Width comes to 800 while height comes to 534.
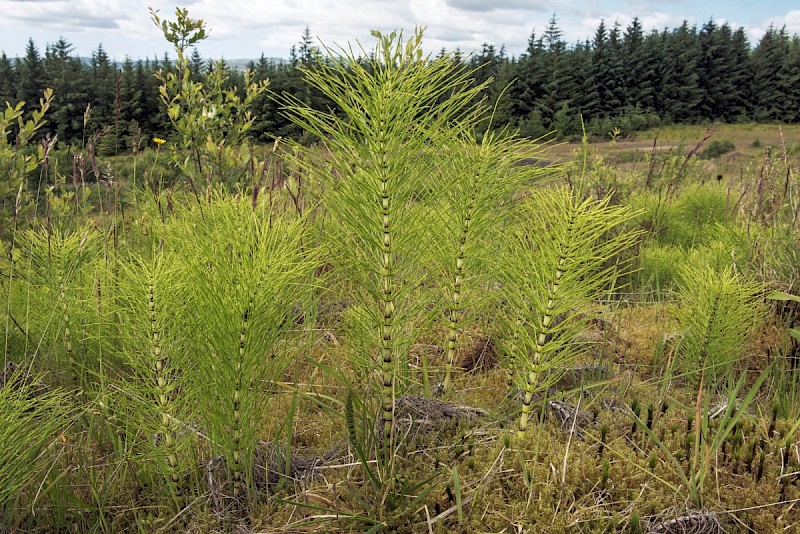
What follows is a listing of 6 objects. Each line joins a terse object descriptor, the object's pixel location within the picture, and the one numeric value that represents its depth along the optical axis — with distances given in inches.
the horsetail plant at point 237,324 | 58.9
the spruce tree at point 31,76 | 2026.6
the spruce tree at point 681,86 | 2470.5
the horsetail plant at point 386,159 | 57.9
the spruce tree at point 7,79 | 2011.6
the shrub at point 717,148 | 1120.8
